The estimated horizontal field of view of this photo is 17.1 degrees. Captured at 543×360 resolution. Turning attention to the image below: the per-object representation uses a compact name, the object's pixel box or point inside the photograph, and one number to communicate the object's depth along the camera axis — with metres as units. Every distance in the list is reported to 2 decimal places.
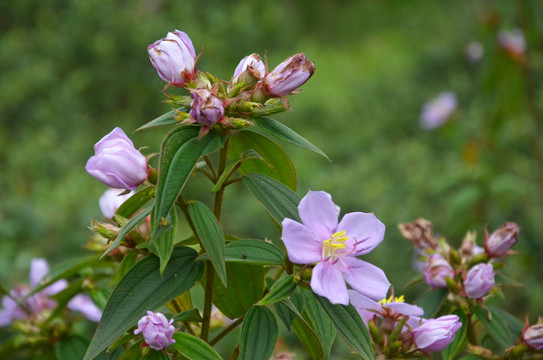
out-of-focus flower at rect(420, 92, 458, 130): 2.68
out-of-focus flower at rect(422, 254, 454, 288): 0.98
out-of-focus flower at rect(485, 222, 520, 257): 0.99
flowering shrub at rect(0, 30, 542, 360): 0.87
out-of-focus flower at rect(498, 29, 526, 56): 2.11
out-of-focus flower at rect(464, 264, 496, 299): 0.95
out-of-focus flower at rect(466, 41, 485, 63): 3.59
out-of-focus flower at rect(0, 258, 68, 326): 1.05
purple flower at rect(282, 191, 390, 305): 0.88
